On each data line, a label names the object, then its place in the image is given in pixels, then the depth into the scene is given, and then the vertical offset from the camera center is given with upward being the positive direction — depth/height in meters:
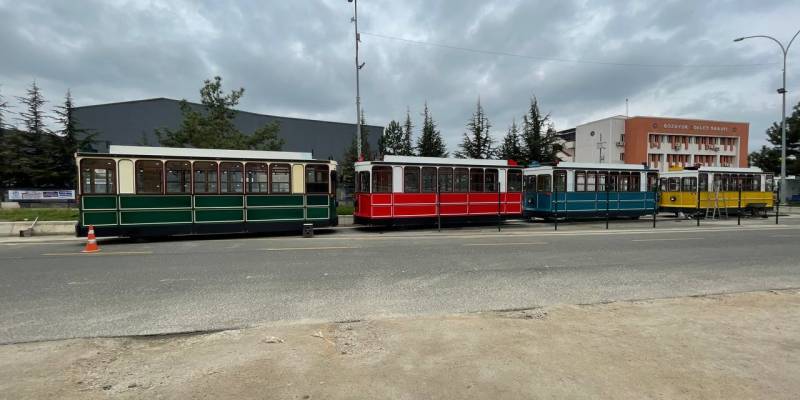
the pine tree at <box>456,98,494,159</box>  35.62 +4.25
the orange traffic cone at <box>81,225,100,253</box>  10.80 -1.45
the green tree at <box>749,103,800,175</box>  39.99 +3.96
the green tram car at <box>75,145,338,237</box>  12.87 -0.02
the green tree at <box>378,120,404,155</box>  40.99 +5.15
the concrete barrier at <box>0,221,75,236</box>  15.48 -1.40
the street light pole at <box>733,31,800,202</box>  28.27 +4.32
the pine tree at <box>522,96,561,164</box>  34.44 +4.27
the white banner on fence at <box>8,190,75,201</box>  24.83 -0.23
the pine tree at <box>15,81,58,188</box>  34.03 +3.09
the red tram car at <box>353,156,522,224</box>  16.77 -0.01
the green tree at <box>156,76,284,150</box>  23.94 +3.76
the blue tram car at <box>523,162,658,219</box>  21.09 -0.06
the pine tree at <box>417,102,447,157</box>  37.25 +4.40
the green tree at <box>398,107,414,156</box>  39.66 +4.96
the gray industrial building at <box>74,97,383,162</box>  45.50 +8.20
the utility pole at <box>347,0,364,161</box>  21.48 +6.57
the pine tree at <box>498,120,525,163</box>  35.84 +3.83
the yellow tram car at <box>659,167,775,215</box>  24.16 -0.04
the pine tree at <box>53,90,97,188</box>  35.53 +4.16
